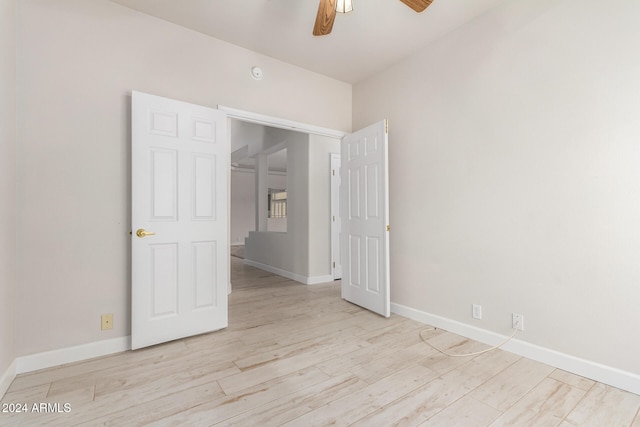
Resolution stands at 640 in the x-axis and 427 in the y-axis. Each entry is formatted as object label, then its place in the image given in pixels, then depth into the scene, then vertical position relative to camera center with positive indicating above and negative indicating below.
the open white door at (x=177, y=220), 2.39 +0.01
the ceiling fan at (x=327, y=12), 1.88 +1.39
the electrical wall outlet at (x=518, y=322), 2.30 -0.81
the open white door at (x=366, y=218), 3.10 +0.01
